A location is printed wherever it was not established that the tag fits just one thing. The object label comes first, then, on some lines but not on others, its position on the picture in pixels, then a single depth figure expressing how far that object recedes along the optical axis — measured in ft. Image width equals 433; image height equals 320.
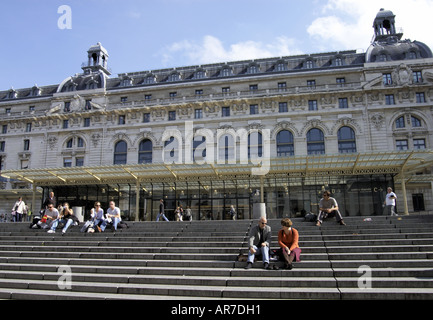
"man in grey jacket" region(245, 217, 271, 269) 32.04
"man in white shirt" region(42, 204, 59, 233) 54.03
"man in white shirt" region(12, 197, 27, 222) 71.10
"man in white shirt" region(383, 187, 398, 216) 57.82
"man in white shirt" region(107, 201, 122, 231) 50.88
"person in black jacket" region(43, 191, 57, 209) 57.36
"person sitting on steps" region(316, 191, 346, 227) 45.39
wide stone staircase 27.07
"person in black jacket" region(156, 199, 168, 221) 73.83
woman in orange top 31.83
